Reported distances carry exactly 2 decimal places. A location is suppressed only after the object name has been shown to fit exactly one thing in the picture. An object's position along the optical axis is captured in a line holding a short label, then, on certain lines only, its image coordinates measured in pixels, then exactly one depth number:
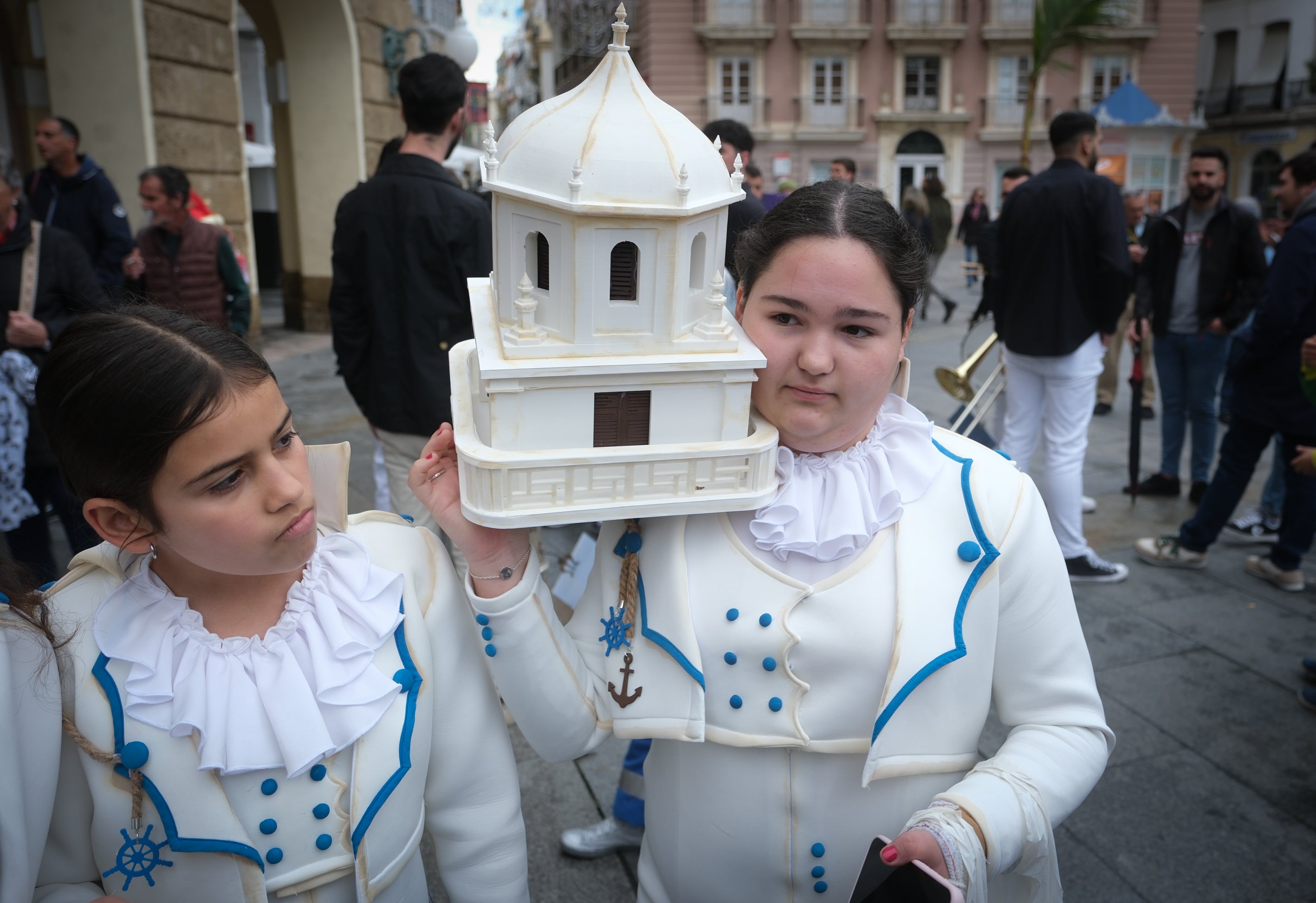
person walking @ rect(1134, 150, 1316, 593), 4.52
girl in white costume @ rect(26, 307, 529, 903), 1.33
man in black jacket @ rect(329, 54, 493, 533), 3.78
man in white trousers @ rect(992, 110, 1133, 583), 4.88
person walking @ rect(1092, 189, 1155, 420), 8.25
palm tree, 12.51
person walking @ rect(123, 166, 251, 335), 5.73
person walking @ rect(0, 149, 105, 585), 3.58
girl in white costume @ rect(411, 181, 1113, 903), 1.53
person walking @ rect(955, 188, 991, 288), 18.06
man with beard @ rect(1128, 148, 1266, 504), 5.87
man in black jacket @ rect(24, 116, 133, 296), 5.57
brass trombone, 5.29
